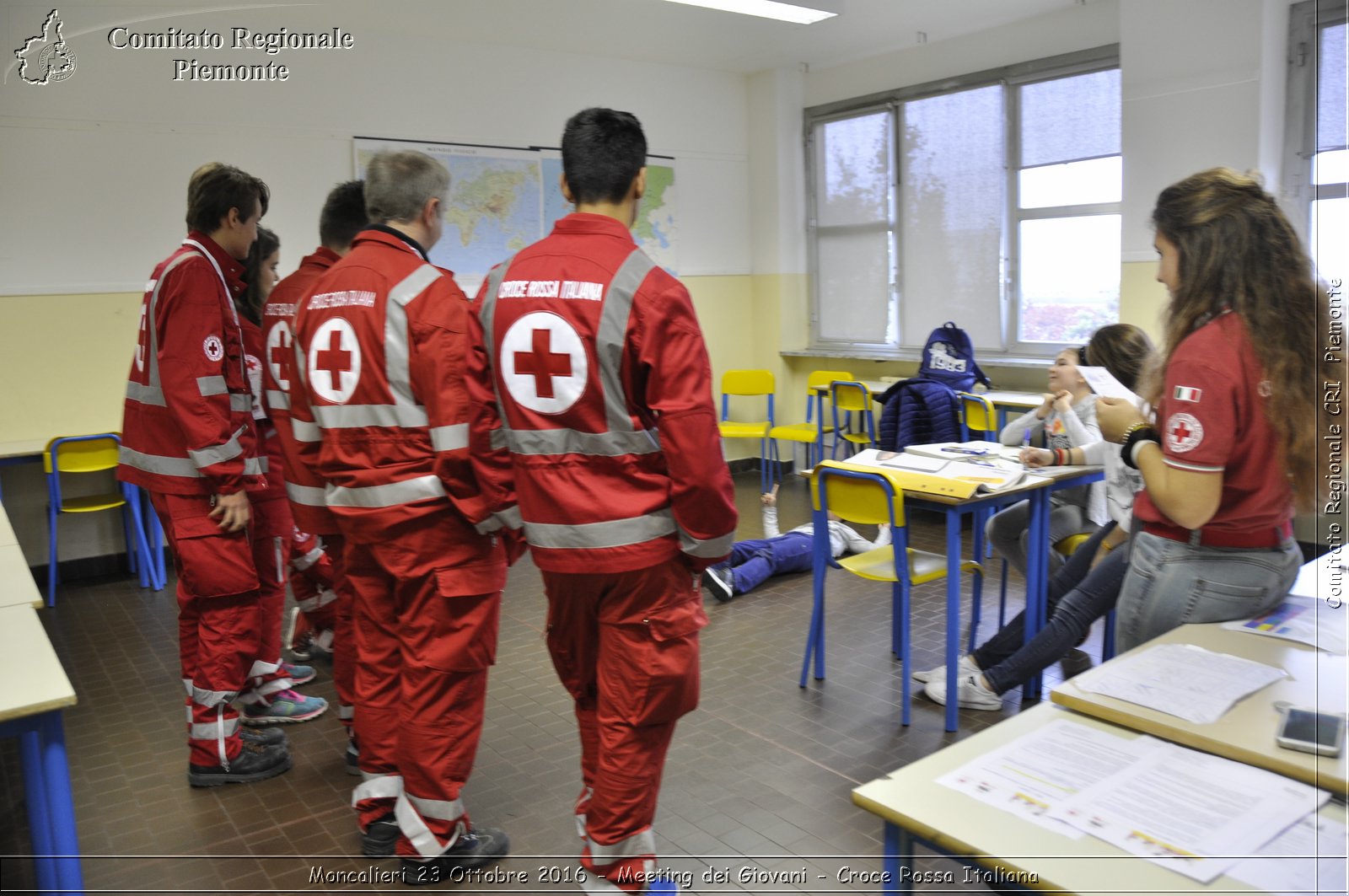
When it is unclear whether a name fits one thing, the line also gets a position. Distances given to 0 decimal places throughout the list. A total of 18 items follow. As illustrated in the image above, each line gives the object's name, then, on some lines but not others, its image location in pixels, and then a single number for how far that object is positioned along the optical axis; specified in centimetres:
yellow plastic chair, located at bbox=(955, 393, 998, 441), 567
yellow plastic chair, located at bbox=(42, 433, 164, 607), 508
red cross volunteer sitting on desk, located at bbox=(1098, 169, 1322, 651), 195
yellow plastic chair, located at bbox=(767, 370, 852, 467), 725
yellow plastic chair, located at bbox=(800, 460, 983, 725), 330
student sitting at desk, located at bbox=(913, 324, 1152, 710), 314
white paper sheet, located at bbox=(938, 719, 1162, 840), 134
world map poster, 682
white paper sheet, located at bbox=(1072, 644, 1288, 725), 159
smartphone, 144
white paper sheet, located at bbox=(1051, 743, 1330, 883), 122
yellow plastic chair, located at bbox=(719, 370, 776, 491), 793
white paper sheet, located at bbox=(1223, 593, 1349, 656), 188
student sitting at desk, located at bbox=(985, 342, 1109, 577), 360
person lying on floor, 469
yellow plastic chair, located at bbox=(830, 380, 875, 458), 678
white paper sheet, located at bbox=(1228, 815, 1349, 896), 116
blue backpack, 625
